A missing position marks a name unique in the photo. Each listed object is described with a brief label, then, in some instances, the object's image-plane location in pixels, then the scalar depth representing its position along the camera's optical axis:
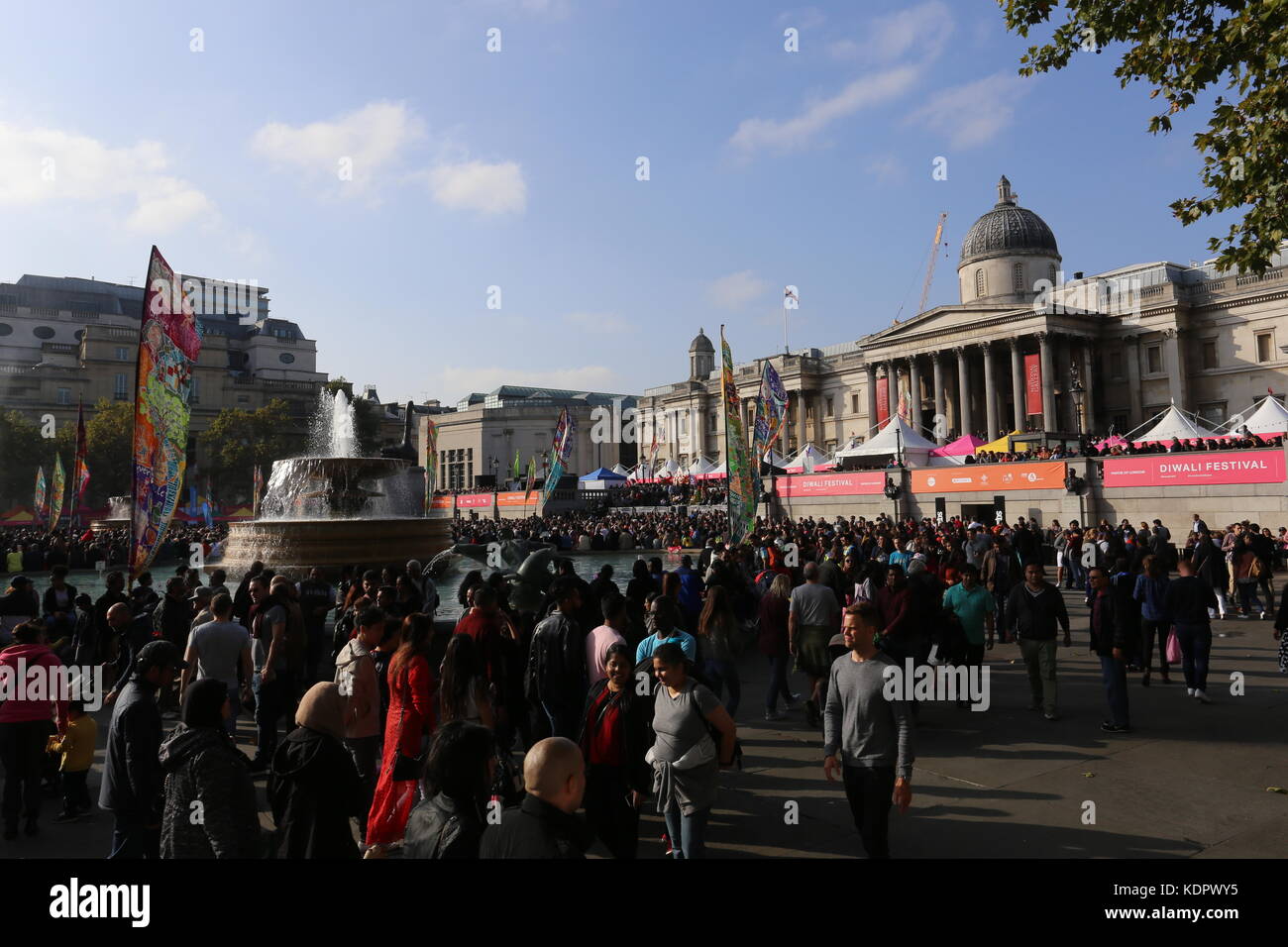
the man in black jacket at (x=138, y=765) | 4.21
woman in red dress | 5.02
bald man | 2.60
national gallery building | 51.47
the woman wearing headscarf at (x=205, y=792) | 3.39
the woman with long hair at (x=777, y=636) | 8.38
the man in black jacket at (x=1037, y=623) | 8.04
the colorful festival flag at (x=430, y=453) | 44.22
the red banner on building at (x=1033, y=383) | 51.78
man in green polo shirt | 8.71
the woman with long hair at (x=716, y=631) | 7.68
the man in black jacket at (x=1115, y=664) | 7.50
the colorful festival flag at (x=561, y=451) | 30.86
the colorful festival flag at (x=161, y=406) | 10.31
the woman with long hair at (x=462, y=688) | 4.99
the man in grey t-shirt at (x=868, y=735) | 4.38
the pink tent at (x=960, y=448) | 39.00
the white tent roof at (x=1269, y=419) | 30.50
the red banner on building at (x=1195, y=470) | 23.89
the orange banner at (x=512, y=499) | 59.56
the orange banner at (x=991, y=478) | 30.22
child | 5.93
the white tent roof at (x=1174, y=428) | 32.72
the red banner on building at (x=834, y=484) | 36.91
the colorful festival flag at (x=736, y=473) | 17.14
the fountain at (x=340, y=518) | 16.50
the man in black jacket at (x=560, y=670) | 6.03
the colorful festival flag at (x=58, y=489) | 34.78
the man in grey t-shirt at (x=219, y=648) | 6.88
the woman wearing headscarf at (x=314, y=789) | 3.46
